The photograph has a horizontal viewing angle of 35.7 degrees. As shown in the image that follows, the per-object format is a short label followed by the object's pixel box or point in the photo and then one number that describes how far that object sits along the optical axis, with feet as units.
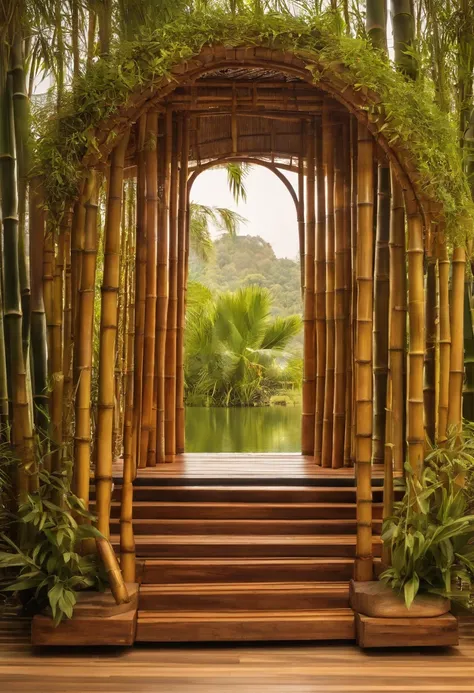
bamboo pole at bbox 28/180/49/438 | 9.89
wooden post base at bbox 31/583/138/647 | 8.53
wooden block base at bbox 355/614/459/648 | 8.59
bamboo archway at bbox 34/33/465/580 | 8.97
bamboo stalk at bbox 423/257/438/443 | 10.63
